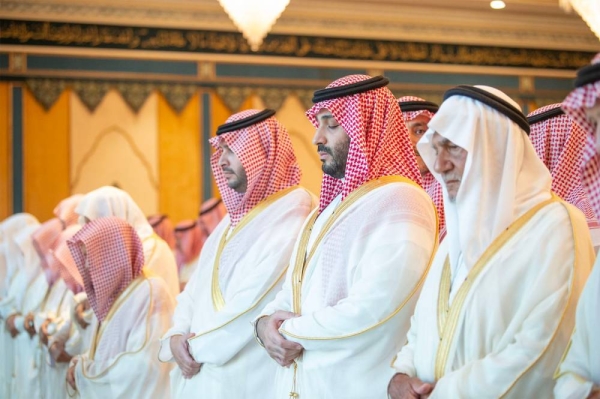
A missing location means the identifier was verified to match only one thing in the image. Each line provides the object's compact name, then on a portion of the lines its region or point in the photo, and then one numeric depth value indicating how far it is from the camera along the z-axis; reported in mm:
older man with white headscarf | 2398
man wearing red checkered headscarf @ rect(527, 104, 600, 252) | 3463
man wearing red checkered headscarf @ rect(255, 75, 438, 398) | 3037
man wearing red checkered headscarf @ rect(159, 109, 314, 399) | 3814
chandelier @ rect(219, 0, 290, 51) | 7473
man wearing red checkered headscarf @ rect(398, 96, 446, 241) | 3914
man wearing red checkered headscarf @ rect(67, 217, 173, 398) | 4449
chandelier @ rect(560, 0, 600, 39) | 6477
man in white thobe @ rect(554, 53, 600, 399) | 2205
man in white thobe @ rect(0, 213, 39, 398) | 6832
